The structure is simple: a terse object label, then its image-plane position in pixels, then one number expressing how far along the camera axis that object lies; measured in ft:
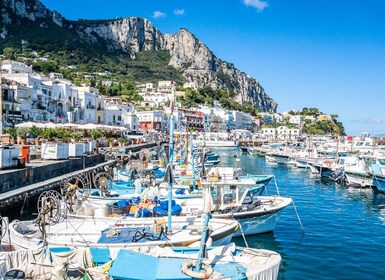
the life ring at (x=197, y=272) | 36.42
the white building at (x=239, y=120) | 616.80
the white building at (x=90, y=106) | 274.36
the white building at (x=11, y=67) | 269.64
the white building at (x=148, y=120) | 402.11
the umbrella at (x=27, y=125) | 155.94
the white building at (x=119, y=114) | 312.71
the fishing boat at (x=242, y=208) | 65.36
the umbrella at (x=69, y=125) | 172.34
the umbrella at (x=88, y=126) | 178.21
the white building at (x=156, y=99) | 514.60
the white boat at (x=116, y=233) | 49.16
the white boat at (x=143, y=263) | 36.83
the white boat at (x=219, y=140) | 414.27
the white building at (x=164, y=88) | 621.97
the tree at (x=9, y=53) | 465.47
